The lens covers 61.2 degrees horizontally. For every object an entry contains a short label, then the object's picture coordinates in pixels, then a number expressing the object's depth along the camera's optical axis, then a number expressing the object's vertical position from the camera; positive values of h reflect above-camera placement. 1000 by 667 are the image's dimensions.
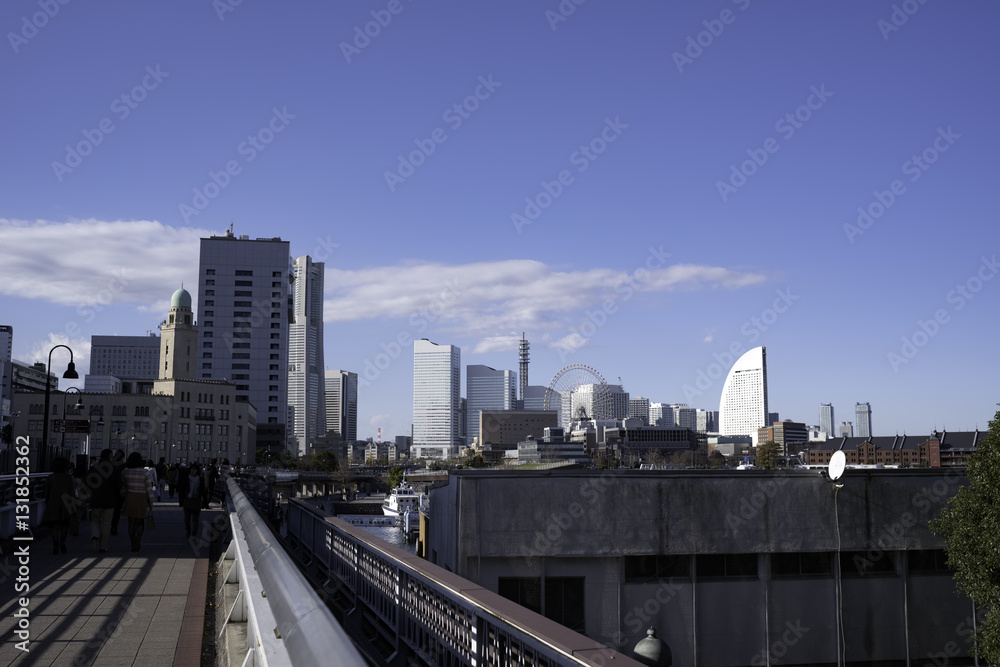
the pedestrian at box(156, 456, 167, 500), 51.39 -2.69
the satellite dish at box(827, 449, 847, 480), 24.81 -1.13
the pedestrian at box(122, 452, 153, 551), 17.59 -1.39
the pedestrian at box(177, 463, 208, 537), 20.50 -1.73
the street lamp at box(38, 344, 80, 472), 37.38 +2.42
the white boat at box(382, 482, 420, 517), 137.93 -12.60
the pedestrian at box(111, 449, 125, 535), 18.70 -1.48
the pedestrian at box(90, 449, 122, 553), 17.14 -1.49
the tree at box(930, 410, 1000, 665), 23.89 -3.33
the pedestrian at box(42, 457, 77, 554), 17.16 -1.51
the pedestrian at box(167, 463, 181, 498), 43.62 -2.66
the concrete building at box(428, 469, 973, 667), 23.48 -3.77
